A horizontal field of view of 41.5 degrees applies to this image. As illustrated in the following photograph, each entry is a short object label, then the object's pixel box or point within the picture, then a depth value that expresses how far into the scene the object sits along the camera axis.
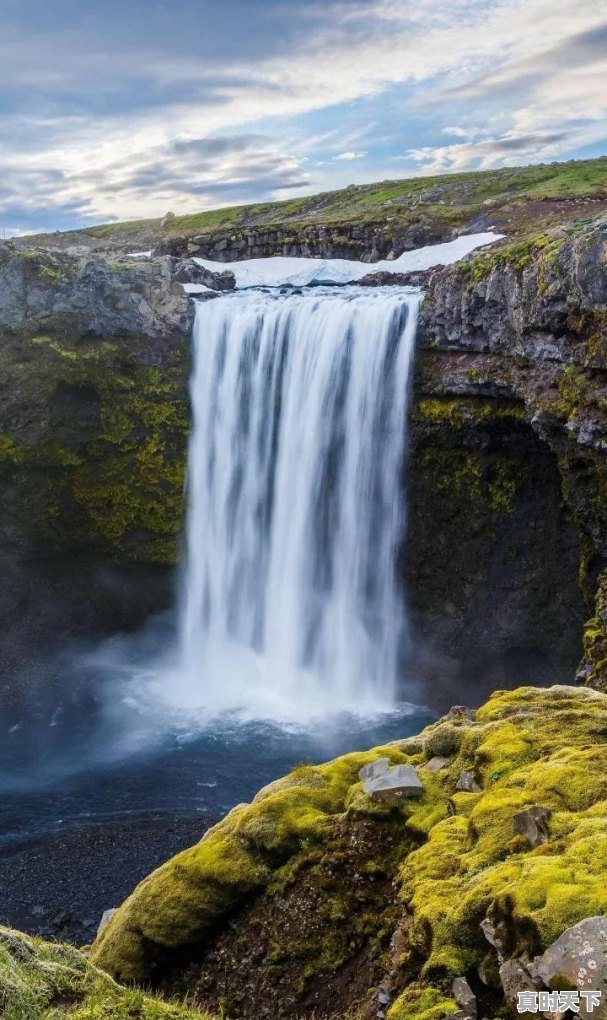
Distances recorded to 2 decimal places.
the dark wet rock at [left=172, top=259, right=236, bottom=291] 38.53
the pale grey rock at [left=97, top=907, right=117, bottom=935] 10.47
